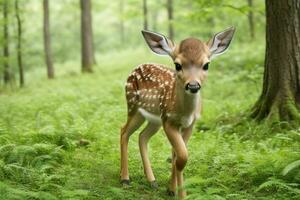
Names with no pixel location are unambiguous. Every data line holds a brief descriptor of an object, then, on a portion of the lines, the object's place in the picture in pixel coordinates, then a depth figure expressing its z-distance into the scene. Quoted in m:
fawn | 5.24
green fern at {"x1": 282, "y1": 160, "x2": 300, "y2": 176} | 5.07
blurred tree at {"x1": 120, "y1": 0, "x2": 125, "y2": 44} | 47.47
